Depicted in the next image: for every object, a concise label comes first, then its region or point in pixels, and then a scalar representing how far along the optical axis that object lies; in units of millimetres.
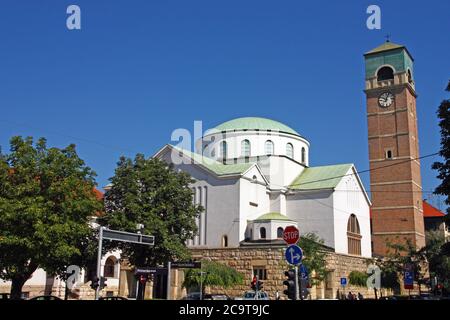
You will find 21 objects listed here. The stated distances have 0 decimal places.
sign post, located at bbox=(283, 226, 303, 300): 14617
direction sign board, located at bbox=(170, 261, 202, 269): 27927
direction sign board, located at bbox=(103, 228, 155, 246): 24891
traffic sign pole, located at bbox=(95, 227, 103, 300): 25206
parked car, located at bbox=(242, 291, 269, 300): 32688
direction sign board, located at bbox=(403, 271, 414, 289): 24475
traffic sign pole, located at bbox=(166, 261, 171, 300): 28072
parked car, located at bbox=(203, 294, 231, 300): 30394
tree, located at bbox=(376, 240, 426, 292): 50125
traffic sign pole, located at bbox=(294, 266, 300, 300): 14781
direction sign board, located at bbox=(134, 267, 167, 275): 27312
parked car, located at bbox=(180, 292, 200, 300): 31212
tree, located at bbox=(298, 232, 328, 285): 42688
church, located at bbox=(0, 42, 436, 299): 46781
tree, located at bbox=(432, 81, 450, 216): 24969
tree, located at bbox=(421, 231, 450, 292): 51188
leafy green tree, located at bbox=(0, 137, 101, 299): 26516
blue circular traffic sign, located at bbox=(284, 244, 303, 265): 14562
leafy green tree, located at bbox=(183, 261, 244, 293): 43625
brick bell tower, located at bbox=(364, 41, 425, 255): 60219
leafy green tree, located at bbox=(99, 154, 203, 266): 33150
